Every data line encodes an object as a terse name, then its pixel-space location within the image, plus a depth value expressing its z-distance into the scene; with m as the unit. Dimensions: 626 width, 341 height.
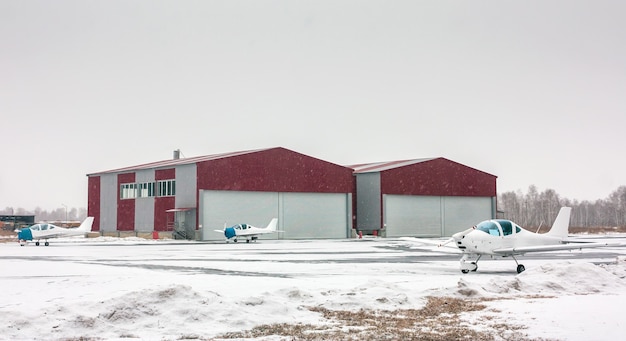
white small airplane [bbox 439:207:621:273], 22.20
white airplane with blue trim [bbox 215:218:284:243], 55.44
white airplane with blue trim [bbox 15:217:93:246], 48.56
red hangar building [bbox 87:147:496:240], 62.00
